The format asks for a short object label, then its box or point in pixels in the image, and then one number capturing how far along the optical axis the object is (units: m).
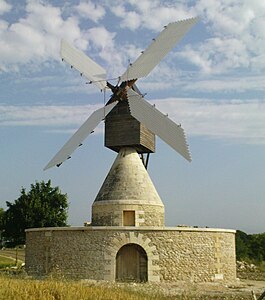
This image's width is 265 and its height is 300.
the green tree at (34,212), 28.00
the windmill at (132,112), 19.38
